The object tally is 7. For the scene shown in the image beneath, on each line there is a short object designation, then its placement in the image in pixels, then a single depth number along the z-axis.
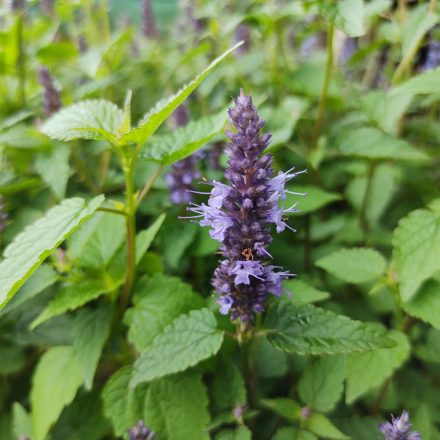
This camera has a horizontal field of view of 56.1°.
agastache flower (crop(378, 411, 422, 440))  0.14
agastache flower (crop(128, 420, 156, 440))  0.15
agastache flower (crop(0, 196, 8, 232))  0.22
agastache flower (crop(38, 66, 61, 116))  0.26
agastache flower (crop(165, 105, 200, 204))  0.25
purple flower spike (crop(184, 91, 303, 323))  0.13
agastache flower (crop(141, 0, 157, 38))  0.42
